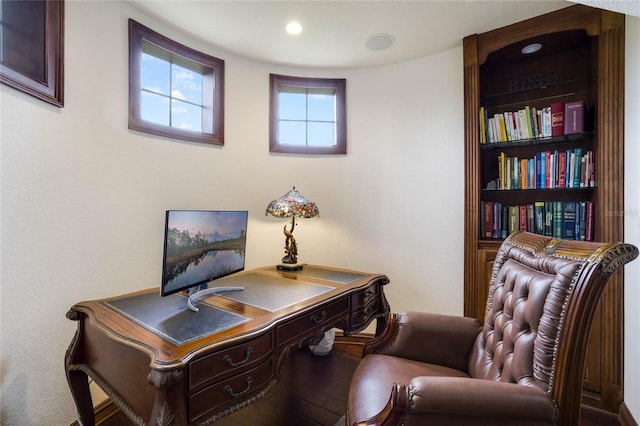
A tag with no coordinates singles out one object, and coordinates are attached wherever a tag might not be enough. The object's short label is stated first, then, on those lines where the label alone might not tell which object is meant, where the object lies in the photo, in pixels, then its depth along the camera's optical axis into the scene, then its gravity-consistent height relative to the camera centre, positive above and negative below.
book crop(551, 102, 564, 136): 1.98 +0.64
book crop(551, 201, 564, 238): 2.02 -0.05
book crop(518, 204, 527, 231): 2.14 -0.03
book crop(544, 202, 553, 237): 2.06 -0.05
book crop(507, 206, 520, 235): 2.16 -0.05
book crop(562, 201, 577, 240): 1.97 -0.05
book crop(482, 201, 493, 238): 2.22 -0.05
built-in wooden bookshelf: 1.73 +0.50
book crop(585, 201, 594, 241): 1.88 -0.07
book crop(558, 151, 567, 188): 1.99 +0.29
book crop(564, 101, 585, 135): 1.91 +0.64
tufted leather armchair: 0.87 -0.54
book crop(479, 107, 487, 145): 2.19 +0.66
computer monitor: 1.28 -0.18
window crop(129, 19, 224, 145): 1.80 +0.87
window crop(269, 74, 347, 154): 2.57 +0.89
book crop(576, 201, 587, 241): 1.93 -0.06
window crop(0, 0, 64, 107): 1.22 +0.74
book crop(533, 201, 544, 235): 2.09 -0.04
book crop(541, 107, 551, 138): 2.03 +0.64
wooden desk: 0.93 -0.54
